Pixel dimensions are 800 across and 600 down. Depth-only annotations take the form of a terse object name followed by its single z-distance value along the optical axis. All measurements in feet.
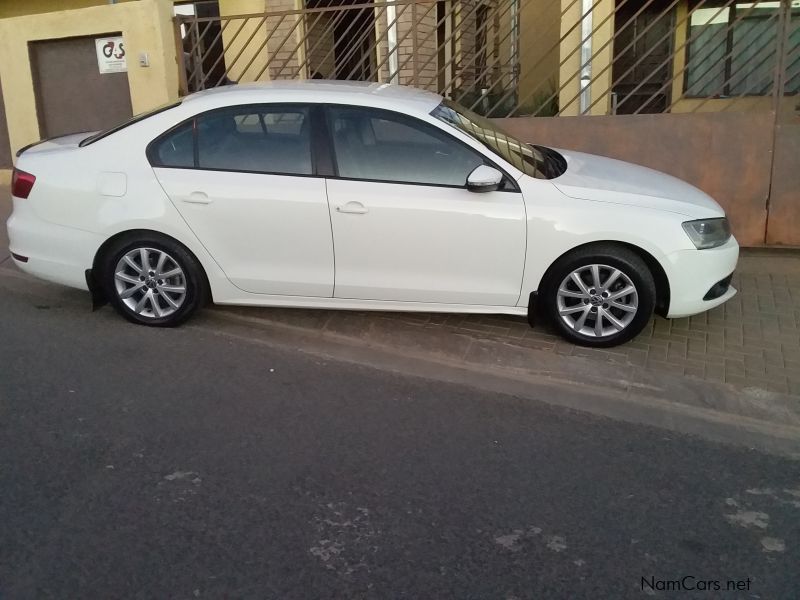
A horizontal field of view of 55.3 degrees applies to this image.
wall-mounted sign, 30.58
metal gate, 22.85
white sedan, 16.14
